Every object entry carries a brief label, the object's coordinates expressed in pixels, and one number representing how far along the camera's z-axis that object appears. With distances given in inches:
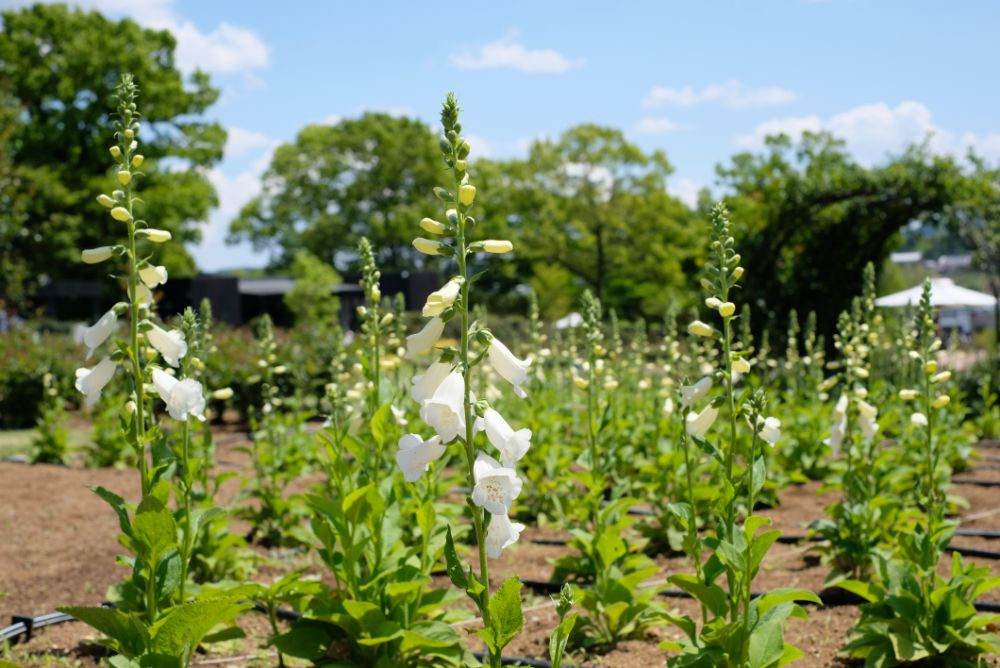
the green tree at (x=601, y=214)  1397.6
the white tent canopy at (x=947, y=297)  438.5
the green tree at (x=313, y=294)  1102.4
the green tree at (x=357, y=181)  1829.5
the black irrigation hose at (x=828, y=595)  174.4
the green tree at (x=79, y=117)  1172.5
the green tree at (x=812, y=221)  605.3
